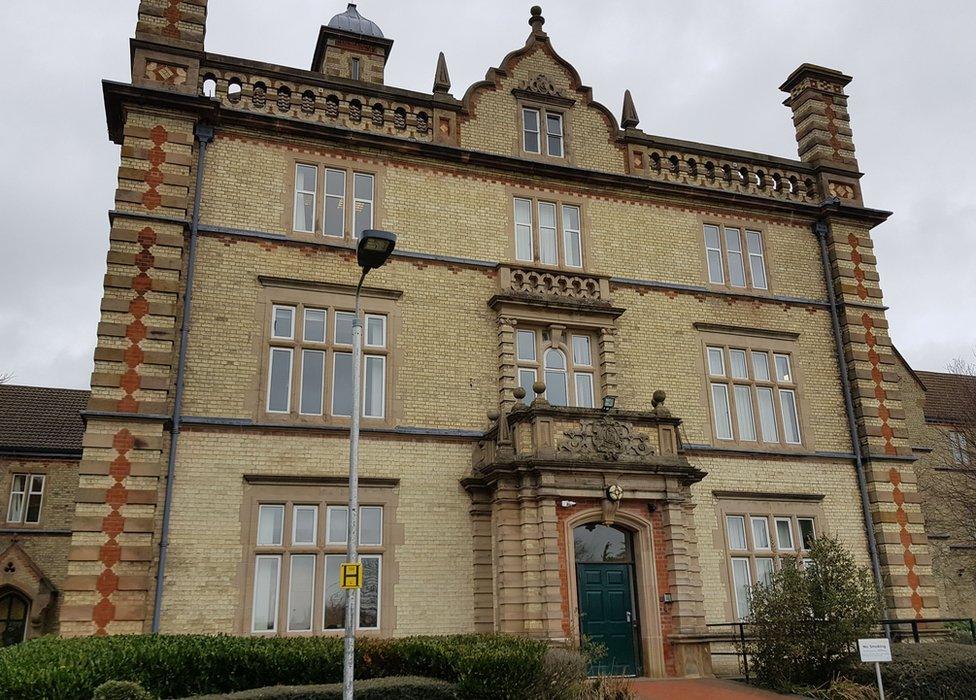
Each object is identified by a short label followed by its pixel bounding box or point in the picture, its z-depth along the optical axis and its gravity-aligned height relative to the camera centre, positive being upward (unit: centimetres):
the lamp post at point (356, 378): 1106 +339
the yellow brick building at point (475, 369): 1575 +518
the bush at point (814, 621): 1483 -20
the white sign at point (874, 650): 1302 -62
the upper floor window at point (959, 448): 3278 +633
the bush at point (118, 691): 959 -70
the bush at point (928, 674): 1404 -108
